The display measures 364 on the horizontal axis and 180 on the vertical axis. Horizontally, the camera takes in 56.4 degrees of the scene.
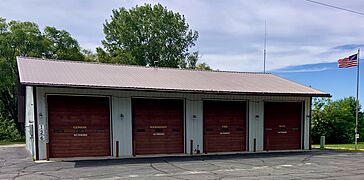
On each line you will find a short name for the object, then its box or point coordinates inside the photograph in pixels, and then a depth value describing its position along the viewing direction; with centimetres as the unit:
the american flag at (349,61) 1869
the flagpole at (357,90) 2052
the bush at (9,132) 3112
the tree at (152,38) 4081
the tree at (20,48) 3148
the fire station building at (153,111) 1325
